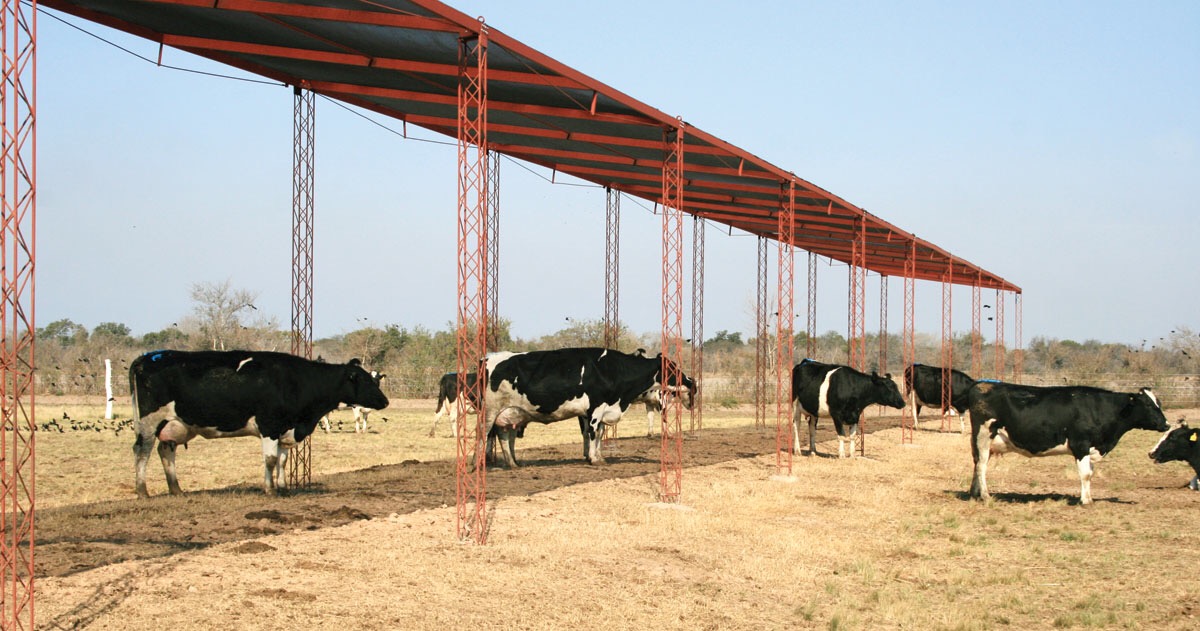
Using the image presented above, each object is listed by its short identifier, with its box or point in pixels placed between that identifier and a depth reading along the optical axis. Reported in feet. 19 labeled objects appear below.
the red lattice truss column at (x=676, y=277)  56.24
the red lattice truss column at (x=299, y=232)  57.16
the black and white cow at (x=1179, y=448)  65.41
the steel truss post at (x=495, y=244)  73.70
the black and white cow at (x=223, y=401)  53.78
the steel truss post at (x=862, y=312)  85.20
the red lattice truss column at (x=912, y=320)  102.94
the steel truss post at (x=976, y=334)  137.08
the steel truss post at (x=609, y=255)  88.17
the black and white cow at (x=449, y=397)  98.48
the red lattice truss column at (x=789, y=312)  69.46
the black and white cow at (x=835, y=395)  83.41
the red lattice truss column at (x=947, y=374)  114.11
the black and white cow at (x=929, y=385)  119.14
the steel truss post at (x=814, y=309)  129.80
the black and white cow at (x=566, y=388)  69.46
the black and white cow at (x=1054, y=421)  58.65
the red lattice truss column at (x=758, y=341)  114.58
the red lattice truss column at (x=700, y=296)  104.78
